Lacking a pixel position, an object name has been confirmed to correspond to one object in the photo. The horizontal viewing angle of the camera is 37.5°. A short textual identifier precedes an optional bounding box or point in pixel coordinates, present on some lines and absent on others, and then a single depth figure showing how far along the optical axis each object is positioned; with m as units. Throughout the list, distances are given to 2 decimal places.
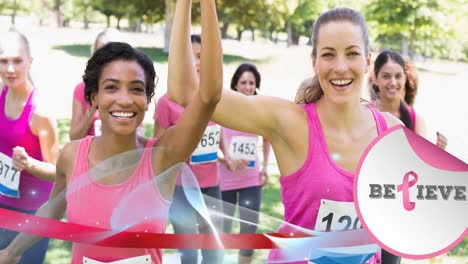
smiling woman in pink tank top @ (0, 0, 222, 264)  1.80
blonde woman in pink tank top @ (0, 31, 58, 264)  3.20
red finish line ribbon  1.81
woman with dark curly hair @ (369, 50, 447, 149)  3.77
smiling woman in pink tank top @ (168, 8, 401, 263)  1.96
